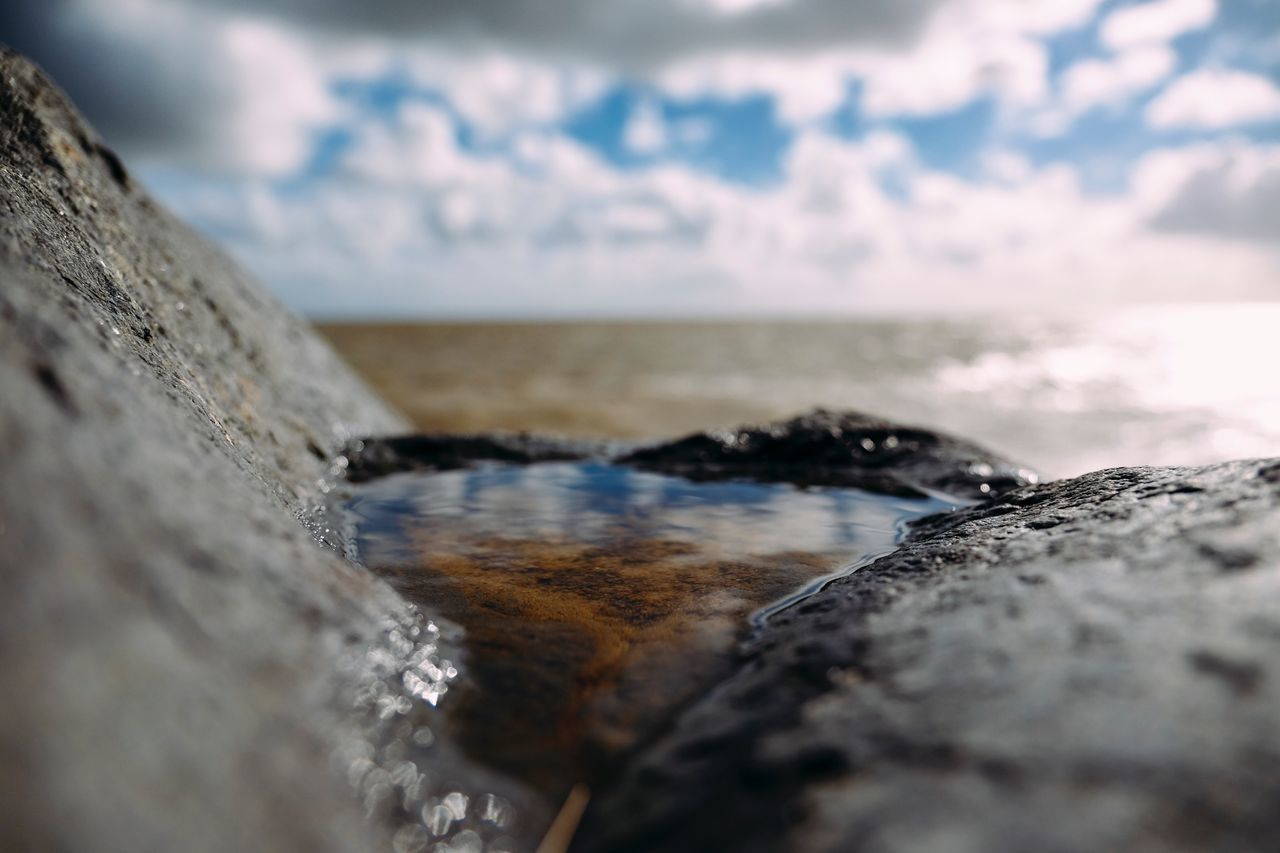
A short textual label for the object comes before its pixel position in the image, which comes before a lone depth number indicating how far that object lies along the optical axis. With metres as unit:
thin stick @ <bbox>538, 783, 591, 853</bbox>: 0.14
